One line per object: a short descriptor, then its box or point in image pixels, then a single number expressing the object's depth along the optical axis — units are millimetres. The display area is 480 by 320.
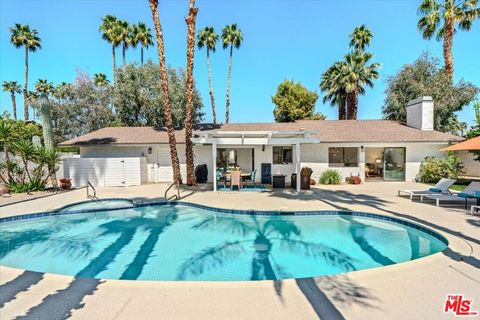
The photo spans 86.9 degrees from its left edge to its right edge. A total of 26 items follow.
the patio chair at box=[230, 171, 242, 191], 14922
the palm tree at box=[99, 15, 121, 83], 33406
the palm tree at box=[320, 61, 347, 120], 27562
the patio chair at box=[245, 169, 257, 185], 15969
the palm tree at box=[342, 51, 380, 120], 26438
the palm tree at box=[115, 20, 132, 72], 33312
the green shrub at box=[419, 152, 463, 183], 16266
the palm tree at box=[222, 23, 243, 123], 32156
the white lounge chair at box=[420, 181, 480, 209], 9945
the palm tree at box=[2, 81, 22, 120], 42991
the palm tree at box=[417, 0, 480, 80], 22172
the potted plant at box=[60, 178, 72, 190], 16203
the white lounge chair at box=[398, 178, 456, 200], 11482
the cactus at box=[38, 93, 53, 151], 15797
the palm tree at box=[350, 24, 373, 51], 28469
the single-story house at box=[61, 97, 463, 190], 17453
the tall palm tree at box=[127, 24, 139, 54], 33250
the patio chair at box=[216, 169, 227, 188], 17486
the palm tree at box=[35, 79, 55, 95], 39594
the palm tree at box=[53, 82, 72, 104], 32384
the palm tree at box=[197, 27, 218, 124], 31516
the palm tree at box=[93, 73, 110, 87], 35116
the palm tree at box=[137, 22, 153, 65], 32875
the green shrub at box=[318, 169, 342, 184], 17531
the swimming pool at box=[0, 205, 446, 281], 6324
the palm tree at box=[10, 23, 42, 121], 35250
